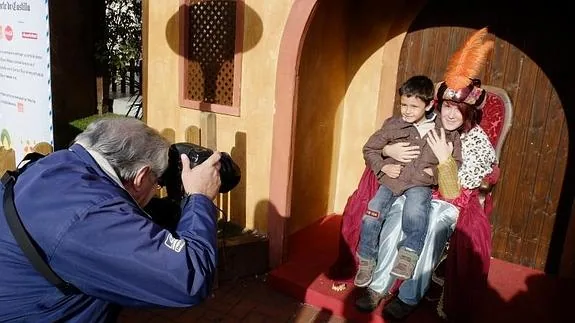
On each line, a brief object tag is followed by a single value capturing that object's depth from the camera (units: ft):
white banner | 13.99
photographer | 4.25
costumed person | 9.82
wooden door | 11.68
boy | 9.87
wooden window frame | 12.57
